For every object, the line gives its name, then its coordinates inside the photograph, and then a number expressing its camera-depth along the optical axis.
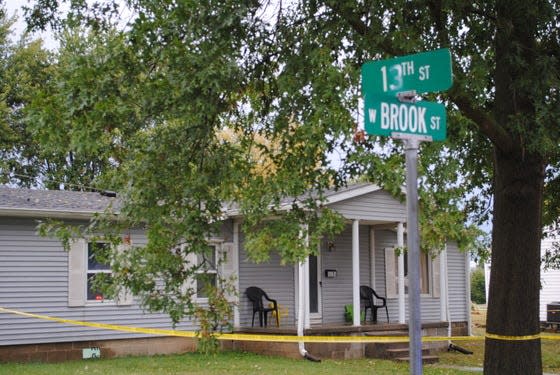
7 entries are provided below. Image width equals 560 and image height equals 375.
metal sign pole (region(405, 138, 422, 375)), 8.23
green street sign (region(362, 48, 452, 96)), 8.90
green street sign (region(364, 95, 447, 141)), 8.59
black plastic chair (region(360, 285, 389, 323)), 40.53
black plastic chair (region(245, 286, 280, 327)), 37.22
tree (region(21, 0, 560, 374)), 15.27
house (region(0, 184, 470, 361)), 32.53
